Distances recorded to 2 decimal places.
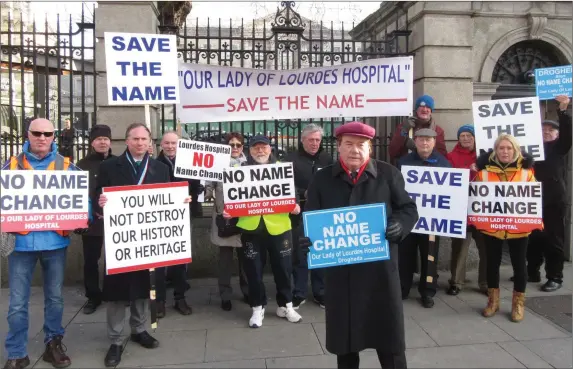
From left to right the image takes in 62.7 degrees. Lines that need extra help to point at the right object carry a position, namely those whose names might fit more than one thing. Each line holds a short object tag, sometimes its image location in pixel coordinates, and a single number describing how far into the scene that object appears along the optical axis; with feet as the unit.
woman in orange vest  16.63
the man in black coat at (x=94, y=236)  17.69
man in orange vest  13.00
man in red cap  10.75
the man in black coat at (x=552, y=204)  20.11
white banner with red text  21.08
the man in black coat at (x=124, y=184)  13.64
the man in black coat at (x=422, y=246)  17.93
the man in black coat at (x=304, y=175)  17.81
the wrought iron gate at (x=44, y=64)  21.54
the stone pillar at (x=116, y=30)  21.21
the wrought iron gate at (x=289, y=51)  22.45
